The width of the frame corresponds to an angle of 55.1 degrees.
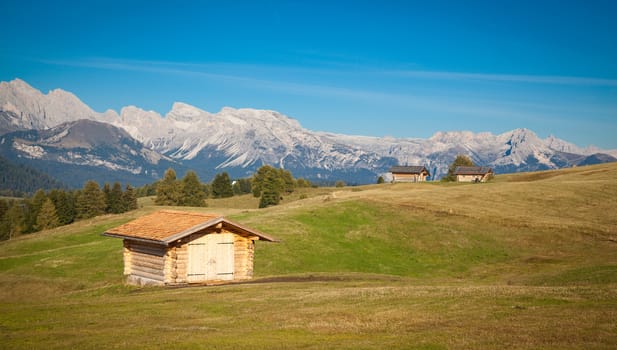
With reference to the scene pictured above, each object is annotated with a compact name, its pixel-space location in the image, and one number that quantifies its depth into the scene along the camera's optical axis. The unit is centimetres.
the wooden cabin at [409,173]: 18625
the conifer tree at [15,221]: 14862
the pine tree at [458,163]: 16700
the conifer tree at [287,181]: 16625
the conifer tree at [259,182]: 16362
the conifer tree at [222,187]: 18038
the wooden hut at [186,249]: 4309
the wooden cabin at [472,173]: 16350
